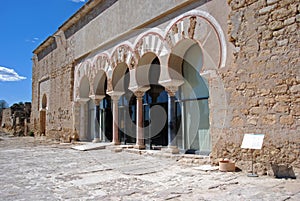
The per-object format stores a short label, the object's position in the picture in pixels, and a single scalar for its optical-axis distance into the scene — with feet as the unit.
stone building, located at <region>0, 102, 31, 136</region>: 64.59
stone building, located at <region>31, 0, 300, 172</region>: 14.11
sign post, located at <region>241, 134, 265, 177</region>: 13.99
